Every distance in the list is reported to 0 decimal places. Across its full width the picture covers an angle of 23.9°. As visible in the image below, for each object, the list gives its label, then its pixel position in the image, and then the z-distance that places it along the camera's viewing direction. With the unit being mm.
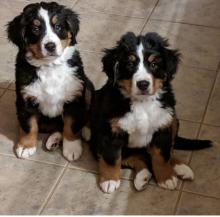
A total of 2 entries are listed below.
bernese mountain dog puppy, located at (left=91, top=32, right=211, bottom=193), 2141
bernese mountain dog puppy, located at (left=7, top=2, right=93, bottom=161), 2334
